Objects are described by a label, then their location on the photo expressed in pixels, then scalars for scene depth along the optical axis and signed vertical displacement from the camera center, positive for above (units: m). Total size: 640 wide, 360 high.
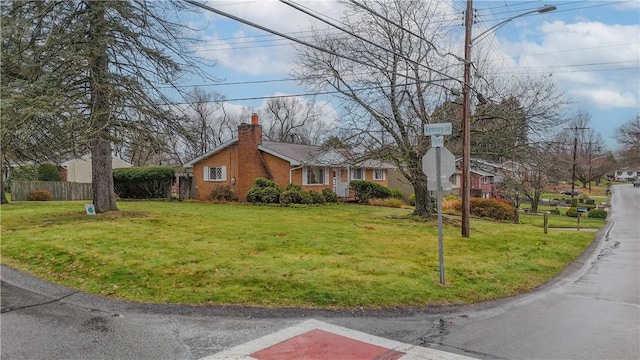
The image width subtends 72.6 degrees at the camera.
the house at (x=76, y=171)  40.69 +1.58
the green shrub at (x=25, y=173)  30.83 +1.09
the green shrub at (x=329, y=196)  28.26 -0.75
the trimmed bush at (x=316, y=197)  26.40 -0.77
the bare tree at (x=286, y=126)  62.93 +8.62
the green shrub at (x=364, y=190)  31.45 -0.44
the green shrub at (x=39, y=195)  27.81 -0.46
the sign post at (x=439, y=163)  8.41 +0.39
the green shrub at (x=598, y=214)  38.25 -2.93
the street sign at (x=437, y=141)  8.46 +0.82
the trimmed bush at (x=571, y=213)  40.88 -2.98
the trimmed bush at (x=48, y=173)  33.16 +1.16
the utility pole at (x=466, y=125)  14.62 +1.97
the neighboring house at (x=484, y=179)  20.96 +0.41
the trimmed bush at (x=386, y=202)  30.36 -1.31
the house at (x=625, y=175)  119.14 +1.59
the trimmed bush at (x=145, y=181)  29.42 +0.38
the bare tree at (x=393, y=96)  19.20 +3.92
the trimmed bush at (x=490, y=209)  26.20 -1.62
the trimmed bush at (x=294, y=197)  25.08 -0.72
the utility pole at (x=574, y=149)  47.92 +3.63
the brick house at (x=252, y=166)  28.45 +1.28
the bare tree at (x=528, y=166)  19.09 +0.77
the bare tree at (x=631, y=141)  60.12 +5.96
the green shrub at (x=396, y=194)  33.82 -0.83
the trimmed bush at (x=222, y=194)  27.97 -0.54
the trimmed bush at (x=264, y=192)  25.61 -0.40
